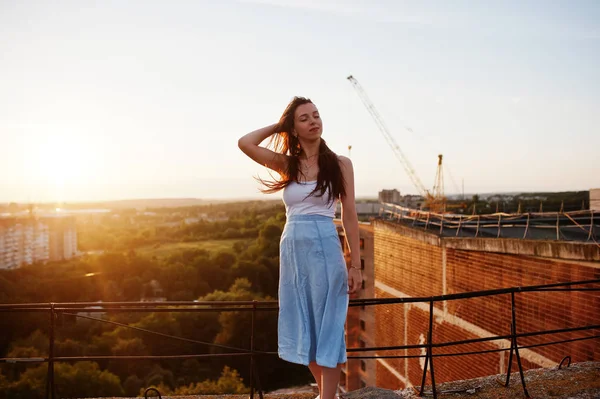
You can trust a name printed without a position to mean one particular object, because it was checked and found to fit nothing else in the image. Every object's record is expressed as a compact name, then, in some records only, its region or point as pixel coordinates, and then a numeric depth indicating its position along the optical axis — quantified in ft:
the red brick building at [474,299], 28.84
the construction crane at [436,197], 186.39
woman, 8.94
